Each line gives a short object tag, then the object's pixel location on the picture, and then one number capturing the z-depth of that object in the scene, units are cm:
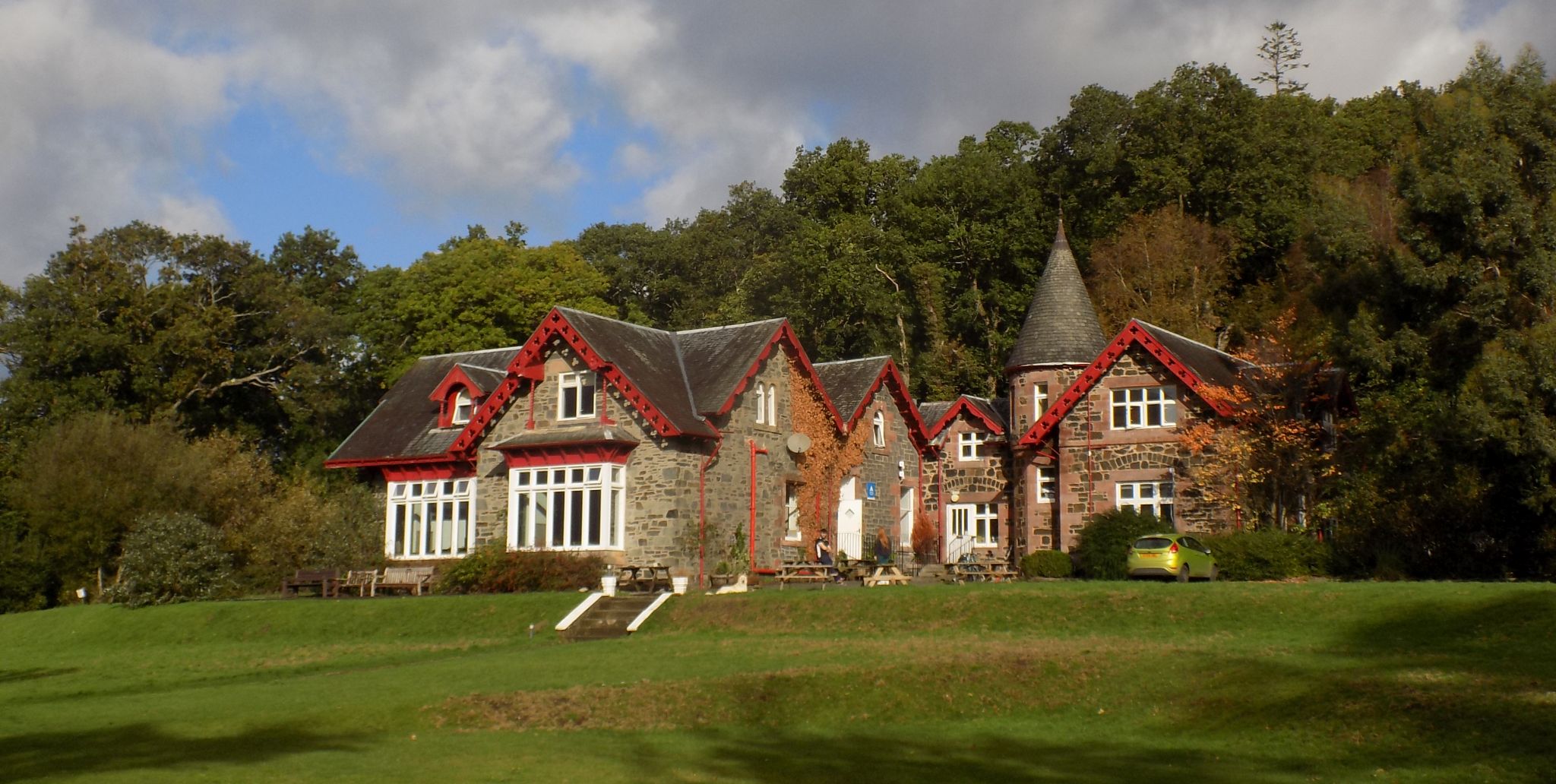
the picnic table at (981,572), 3500
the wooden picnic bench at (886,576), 3338
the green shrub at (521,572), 3469
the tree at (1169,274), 5712
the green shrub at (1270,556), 3300
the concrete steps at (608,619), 2866
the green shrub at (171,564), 3606
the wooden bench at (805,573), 3400
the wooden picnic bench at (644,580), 3388
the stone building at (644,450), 3656
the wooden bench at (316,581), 3644
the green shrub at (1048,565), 3975
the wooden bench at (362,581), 3625
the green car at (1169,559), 3238
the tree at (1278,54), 7081
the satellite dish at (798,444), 3991
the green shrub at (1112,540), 3603
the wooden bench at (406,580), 3647
